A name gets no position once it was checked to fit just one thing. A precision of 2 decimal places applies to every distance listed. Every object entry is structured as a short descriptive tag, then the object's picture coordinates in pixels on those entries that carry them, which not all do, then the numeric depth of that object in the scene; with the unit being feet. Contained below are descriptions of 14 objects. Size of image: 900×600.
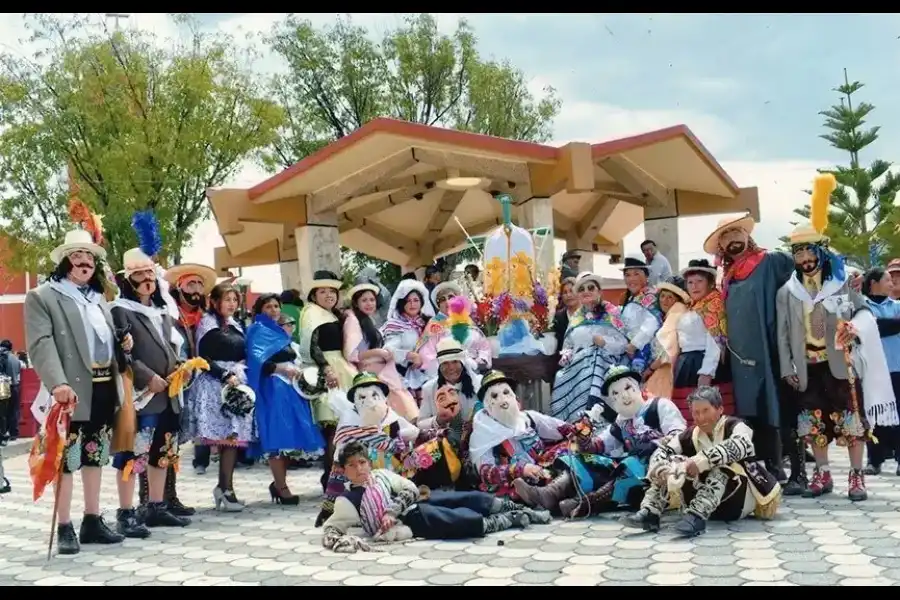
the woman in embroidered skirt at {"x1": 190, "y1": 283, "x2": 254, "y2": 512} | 22.76
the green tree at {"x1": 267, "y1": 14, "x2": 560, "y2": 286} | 94.63
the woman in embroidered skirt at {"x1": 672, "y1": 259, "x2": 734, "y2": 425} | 21.86
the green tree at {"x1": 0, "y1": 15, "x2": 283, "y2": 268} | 64.95
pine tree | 101.55
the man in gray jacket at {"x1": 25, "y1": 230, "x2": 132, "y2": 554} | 17.88
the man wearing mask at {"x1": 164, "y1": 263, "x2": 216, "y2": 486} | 23.17
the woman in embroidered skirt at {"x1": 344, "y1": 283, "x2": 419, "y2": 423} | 24.99
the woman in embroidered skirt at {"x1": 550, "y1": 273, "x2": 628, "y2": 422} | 24.72
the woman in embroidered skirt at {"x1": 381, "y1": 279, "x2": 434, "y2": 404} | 27.04
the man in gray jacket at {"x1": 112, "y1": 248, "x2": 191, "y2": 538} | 20.18
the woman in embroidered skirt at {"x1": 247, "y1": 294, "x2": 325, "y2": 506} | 23.53
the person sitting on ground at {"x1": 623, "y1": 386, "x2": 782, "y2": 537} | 17.43
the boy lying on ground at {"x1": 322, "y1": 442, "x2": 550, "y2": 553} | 17.90
